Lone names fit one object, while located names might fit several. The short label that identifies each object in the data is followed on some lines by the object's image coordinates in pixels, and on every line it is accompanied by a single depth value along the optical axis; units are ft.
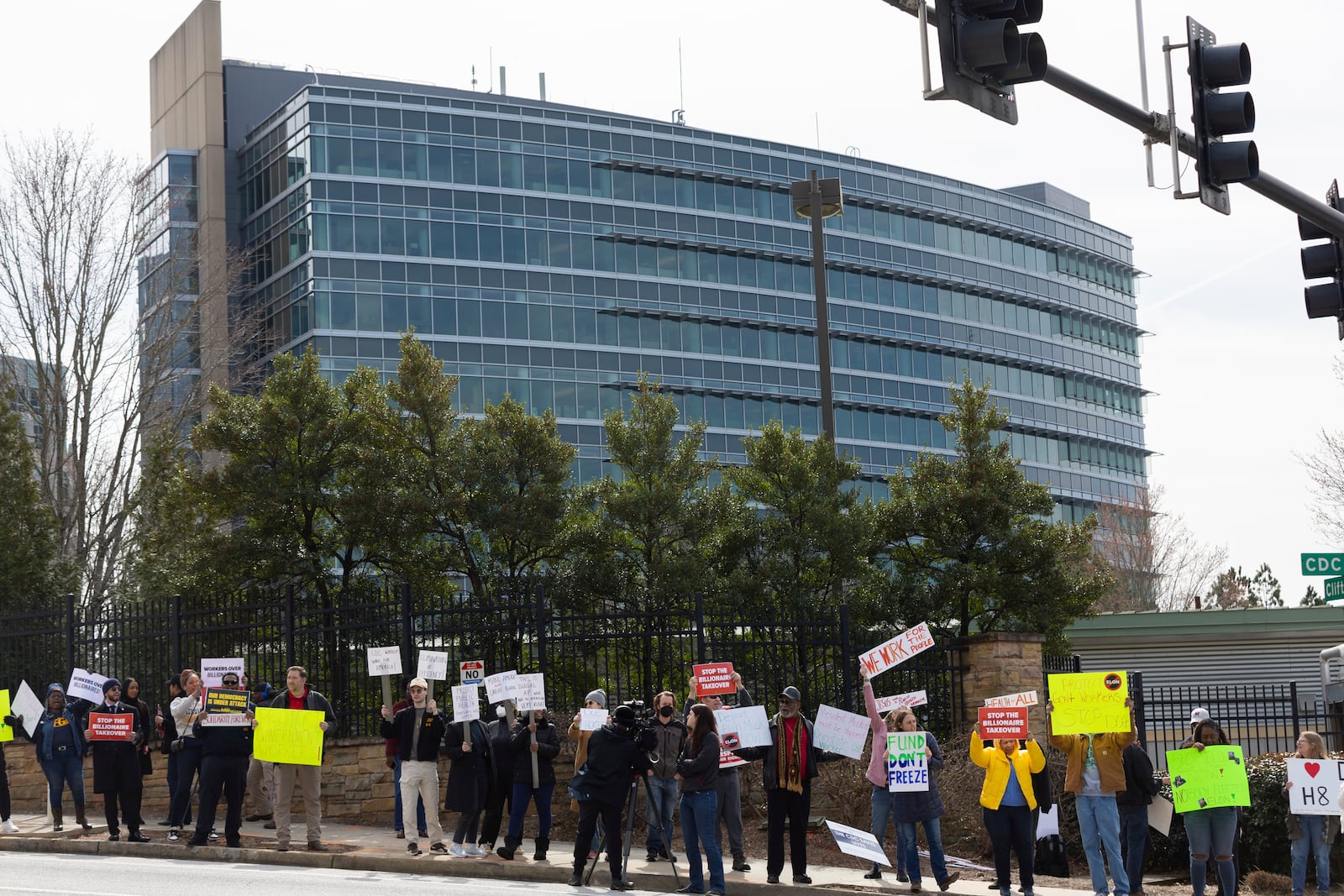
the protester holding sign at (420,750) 48.67
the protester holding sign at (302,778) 48.67
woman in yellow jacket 42.63
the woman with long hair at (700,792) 43.04
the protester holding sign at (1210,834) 41.55
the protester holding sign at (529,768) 48.03
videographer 42.73
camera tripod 45.24
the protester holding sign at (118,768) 50.83
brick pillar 55.98
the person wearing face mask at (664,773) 45.85
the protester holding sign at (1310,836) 43.32
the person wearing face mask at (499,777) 48.80
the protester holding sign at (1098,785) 42.93
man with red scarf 44.34
